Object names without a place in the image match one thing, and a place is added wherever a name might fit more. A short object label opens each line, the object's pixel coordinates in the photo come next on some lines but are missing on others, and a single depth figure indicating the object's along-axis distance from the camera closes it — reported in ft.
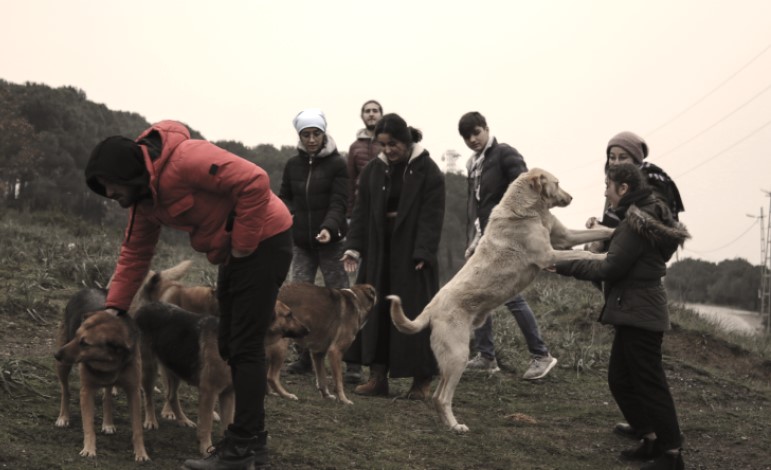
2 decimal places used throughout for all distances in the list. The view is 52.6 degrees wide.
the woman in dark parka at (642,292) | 15.98
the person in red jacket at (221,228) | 12.05
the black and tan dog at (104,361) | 13.44
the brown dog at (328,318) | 20.21
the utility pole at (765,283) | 100.01
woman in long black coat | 20.65
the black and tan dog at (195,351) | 14.65
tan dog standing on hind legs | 18.51
